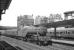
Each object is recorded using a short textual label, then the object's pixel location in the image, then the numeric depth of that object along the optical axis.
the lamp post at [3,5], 11.61
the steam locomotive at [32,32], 26.40
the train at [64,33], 33.28
